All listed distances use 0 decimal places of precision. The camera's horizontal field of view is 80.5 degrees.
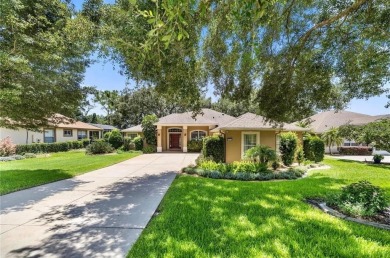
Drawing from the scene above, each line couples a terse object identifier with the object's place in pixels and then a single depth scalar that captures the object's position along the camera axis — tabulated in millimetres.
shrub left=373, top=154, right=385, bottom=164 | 17822
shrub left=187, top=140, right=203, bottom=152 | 25719
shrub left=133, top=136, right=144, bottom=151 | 27266
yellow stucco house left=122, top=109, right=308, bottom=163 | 15266
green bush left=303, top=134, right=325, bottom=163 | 16750
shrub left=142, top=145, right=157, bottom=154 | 25047
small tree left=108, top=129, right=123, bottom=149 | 28559
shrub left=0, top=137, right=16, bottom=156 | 19973
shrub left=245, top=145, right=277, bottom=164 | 12475
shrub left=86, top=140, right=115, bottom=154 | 23984
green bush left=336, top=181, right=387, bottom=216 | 5500
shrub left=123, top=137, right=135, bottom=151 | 28136
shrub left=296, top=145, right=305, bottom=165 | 15266
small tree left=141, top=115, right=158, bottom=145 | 26375
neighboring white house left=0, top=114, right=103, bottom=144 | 24422
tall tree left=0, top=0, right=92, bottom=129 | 6513
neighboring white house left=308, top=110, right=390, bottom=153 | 27328
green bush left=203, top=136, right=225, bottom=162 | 15633
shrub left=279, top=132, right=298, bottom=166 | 14336
